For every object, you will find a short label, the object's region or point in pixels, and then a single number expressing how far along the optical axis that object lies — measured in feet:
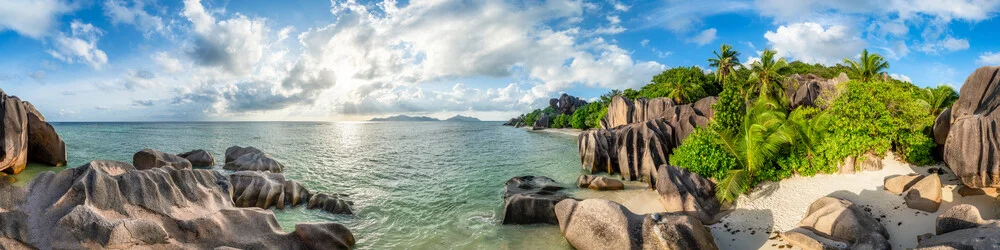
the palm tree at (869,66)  136.36
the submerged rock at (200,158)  110.93
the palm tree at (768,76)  138.72
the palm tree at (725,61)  180.75
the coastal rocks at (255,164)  98.58
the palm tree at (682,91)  184.65
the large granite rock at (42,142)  94.43
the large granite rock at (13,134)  81.15
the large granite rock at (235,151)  112.47
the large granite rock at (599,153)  94.68
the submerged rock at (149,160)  86.69
